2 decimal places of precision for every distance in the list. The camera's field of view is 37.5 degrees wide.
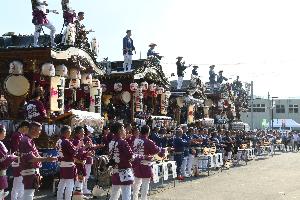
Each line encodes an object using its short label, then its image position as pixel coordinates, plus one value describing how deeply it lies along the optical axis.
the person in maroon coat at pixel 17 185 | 9.91
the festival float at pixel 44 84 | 14.41
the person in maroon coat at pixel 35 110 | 13.46
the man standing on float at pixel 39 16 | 16.05
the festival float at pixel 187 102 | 28.92
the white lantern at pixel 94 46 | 21.62
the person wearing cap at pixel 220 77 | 41.18
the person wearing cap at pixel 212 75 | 39.53
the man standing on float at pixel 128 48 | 22.86
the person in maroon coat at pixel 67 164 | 9.62
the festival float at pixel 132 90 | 22.78
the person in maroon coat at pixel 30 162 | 8.27
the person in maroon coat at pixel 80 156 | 10.69
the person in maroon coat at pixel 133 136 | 11.19
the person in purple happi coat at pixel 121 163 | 8.94
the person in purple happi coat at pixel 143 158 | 10.39
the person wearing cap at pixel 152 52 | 26.48
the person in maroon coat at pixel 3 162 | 7.68
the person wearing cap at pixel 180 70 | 30.69
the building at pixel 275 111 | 81.44
